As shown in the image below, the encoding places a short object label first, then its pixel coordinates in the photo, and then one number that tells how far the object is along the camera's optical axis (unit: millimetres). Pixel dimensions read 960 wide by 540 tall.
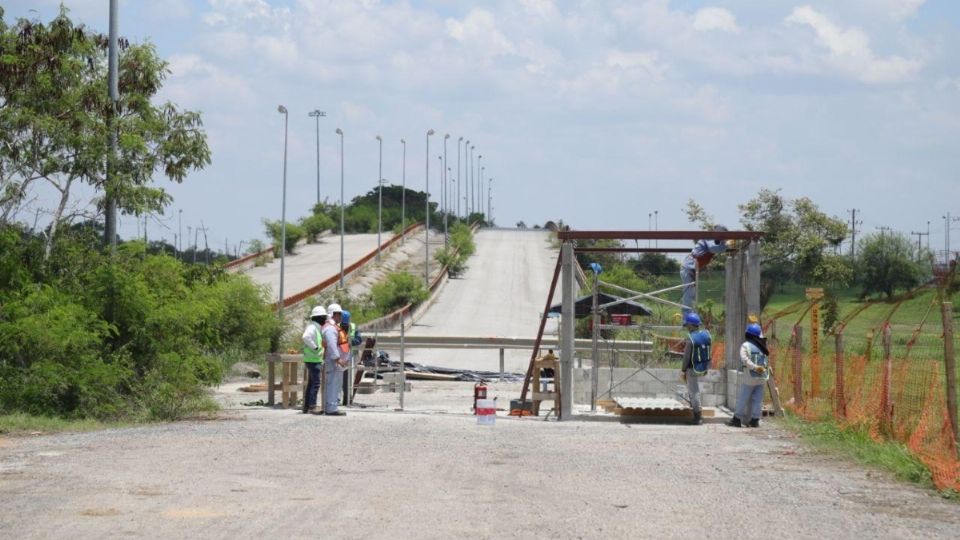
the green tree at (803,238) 66938
